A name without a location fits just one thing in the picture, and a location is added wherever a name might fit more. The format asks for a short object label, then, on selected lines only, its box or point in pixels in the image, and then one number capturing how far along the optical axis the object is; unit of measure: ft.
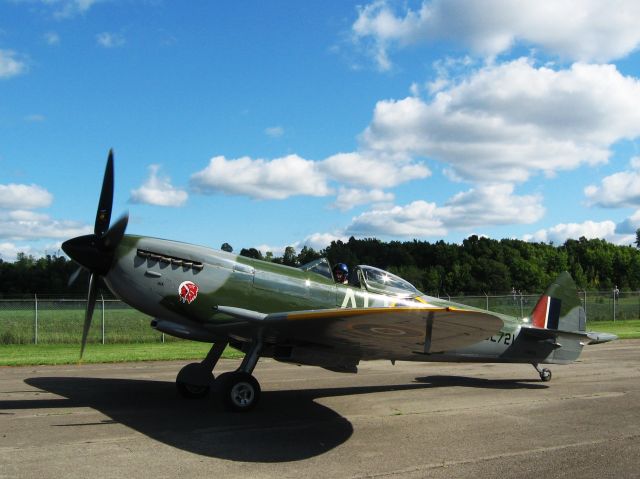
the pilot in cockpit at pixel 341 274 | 29.09
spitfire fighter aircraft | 23.35
